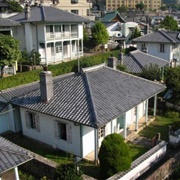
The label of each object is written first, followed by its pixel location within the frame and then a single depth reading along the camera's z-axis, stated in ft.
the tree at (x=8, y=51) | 108.47
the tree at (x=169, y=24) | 243.17
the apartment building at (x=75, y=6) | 288.78
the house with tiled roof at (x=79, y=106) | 61.05
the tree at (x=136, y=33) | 207.21
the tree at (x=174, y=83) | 86.43
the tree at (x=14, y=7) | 237.18
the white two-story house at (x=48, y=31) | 142.10
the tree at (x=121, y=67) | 107.99
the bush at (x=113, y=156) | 51.67
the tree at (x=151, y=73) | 100.53
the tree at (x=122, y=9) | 600.80
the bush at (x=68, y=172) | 46.65
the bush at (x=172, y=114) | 87.96
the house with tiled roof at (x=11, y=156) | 39.25
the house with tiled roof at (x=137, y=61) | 115.44
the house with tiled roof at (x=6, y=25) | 121.02
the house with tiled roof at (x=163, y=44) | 152.76
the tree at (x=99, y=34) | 188.14
